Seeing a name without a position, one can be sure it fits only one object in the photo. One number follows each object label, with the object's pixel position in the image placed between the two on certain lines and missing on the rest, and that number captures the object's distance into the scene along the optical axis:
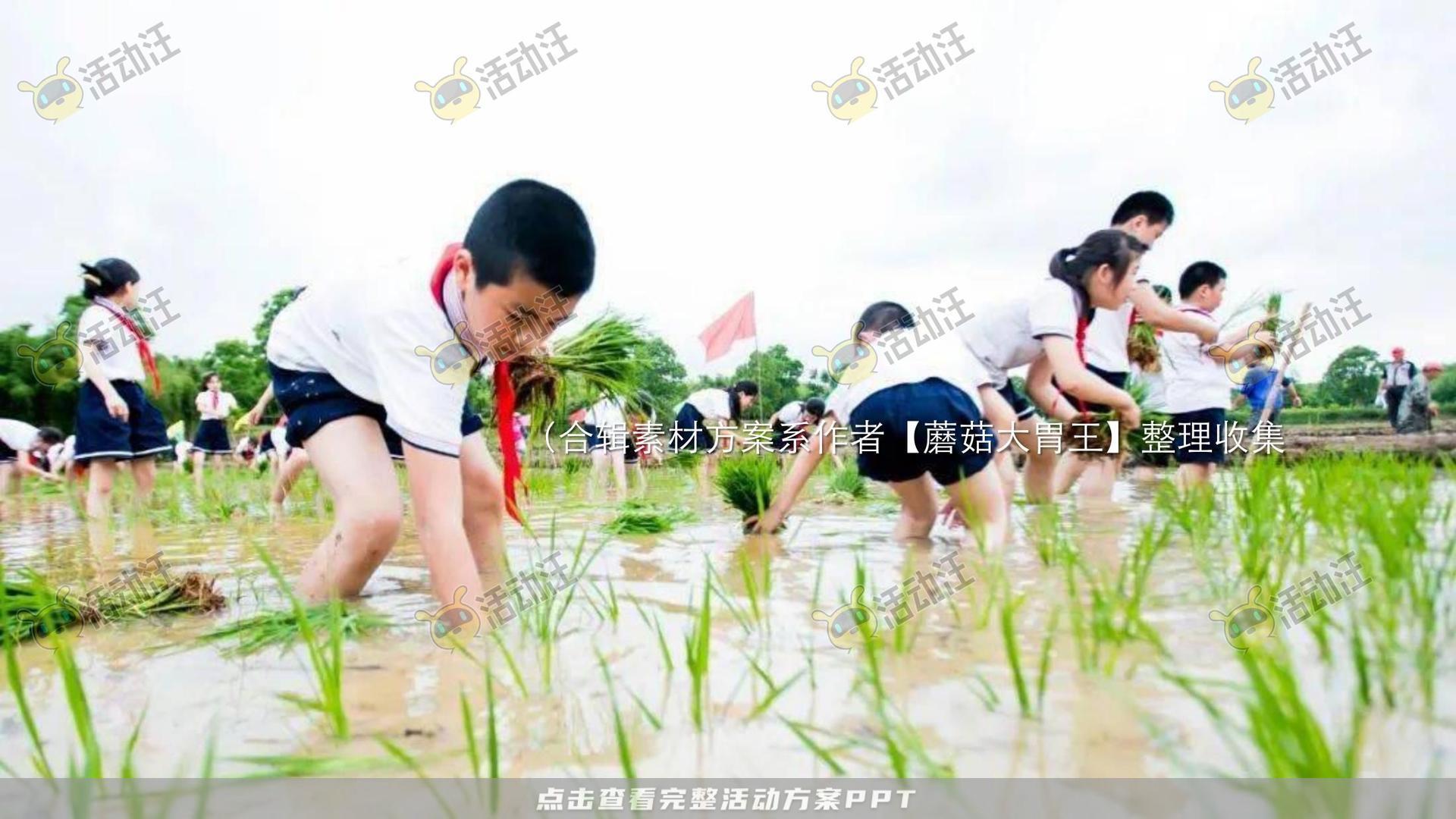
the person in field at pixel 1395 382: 9.39
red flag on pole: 11.07
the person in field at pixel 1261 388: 6.36
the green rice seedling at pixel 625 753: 1.09
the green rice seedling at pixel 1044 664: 1.31
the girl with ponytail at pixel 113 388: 4.41
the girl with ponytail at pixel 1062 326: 3.29
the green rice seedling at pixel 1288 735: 0.96
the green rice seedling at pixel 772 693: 1.39
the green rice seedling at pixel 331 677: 1.35
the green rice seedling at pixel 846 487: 5.83
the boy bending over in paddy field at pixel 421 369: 1.94
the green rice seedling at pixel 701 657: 1.36
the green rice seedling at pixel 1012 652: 1.33
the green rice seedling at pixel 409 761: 1.10
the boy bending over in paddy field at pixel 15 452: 7.52
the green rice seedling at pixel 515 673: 1.46
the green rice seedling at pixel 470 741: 1.13
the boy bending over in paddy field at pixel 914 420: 2.98
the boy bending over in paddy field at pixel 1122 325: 4.13
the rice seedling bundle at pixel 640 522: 4.05
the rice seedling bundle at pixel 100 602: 2.10
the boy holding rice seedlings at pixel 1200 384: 4.67
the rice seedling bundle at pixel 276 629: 1.91
